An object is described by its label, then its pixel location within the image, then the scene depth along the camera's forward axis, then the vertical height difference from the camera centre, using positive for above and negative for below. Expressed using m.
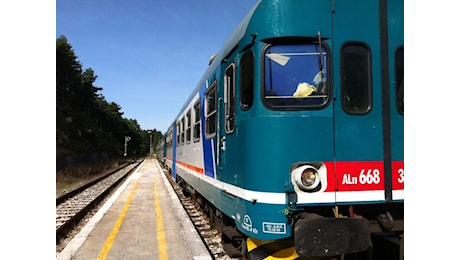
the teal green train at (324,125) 3.41 +0.13
